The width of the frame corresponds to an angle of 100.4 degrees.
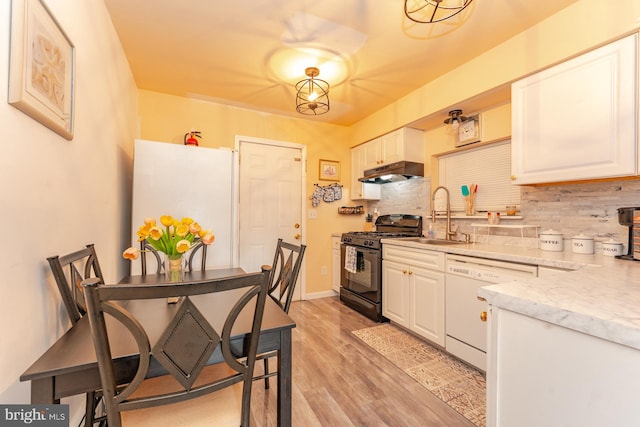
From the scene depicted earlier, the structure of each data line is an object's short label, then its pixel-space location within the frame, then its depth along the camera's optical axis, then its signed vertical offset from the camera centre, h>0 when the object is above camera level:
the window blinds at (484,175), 2.47 +0.43
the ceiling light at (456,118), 2.67 +1.01
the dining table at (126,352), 0.75 -0.43
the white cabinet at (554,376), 0.58 -0.39
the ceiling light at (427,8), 1.69 +1.38
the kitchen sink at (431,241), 2.68 -0.25
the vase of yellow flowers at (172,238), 1.21 -0.11
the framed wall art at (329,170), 3.87 +0.68
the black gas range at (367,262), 2.90 -0.54
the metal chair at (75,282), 1.02 -0.29
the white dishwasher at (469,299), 1.80 -0.62
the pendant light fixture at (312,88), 2.52 +1.35
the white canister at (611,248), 1.59 -0.18
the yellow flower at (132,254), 1.20 -0.18
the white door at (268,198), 3.35 +0.23
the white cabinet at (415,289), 2.23 -0.68
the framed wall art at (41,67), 0.83 +0.54
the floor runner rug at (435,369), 1.62 -1.13
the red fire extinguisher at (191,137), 2.84 +0.85
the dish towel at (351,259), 3.20 -0.52
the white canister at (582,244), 1.76 -0.17
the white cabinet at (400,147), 3.09 +0.85
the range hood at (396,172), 3.09 +0.55
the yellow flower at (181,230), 1.26 -0.07
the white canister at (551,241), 1.91 -0.16
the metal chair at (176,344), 0.67 -0.39
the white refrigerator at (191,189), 2.25 +0.23
